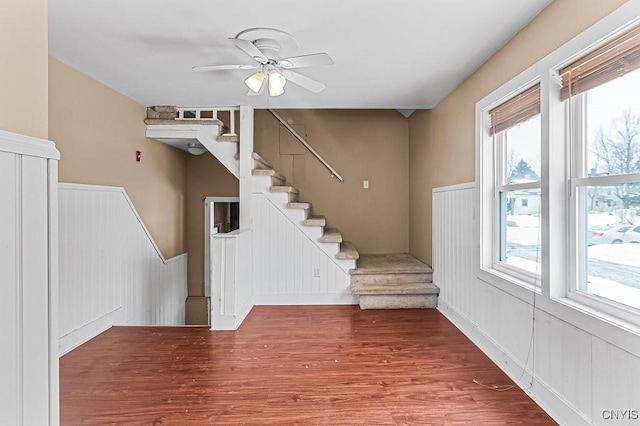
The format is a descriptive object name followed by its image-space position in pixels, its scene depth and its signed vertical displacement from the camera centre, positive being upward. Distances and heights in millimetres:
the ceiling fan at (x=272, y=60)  2283 +1090
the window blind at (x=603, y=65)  1519 +721
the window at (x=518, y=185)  2240 +191
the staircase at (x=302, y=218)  4113 -61
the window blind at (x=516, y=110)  2182 +717
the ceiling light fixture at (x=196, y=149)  4842 +942
